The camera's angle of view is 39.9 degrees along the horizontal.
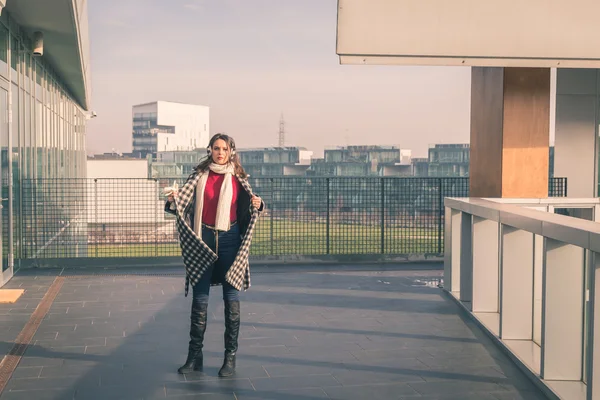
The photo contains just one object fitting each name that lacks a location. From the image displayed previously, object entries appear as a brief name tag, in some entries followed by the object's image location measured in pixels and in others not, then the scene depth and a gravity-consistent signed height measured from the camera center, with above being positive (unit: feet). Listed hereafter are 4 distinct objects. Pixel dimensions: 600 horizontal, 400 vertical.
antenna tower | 362.37 +15.69
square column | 28.68 +1.26
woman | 20.49 -1.62
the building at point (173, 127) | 467.93 +22.71
